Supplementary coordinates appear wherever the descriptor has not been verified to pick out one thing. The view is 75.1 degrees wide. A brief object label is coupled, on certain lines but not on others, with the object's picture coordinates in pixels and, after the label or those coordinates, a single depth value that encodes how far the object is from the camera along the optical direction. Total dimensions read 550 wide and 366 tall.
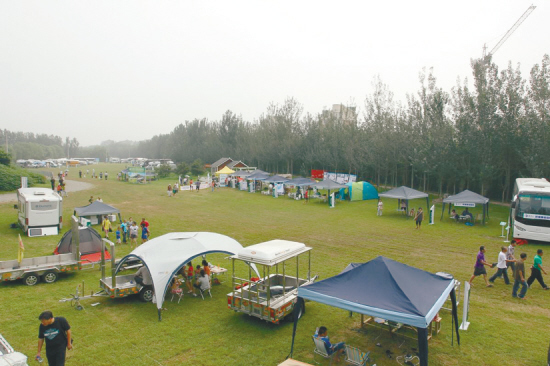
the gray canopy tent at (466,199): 22.16
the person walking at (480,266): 11.76
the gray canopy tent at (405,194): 25.19
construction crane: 30.97
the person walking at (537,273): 11.20
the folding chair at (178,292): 10.84
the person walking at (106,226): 18.24
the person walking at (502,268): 11.97
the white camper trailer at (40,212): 18.45
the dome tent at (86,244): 14.68
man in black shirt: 6.18
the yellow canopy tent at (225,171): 49.87
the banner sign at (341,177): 43.82
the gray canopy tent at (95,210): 20.52
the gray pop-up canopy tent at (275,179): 38.56
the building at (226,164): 60.75
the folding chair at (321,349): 7.30
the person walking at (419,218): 21.48
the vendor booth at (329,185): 31.61
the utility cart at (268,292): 8.95
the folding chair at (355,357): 7.05
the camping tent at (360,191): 33.94
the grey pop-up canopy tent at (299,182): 35.50
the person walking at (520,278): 10.77
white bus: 17.44
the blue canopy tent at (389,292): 6.57
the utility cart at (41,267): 11.85
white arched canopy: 9.85
